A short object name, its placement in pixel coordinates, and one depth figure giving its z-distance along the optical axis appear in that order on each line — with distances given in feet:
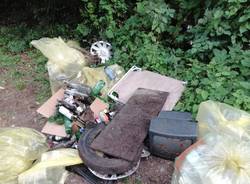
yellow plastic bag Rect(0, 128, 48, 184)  4.84
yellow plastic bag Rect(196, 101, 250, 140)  4.57
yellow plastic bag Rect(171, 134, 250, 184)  3.95
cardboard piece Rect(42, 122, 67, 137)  5.68
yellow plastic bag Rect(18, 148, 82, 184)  4.68
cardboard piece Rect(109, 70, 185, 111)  6.15
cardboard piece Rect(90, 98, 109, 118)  5.86
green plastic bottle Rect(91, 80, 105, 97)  6.15
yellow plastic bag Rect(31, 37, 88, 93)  6.74
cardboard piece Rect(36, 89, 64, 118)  6.12
